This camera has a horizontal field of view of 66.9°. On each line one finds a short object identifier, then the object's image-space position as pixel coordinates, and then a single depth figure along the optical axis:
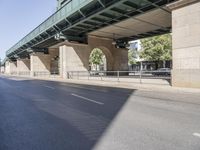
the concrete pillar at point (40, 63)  33.20
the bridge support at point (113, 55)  24.69
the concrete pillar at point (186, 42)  9.65
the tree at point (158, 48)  30.97
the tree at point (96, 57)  43.39
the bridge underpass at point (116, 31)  9.95
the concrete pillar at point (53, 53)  33.96
